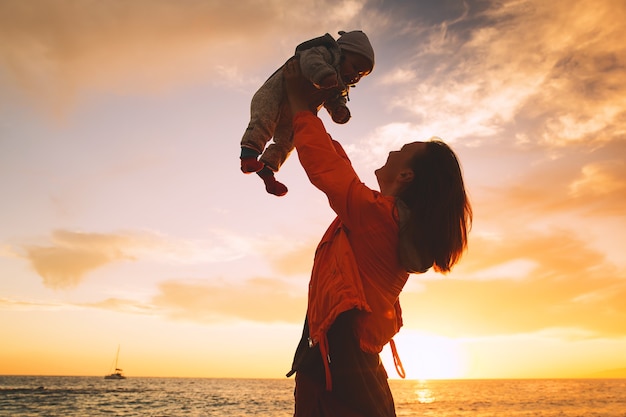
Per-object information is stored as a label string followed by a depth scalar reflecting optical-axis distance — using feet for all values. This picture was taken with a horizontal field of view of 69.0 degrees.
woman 6.26
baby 7.65
